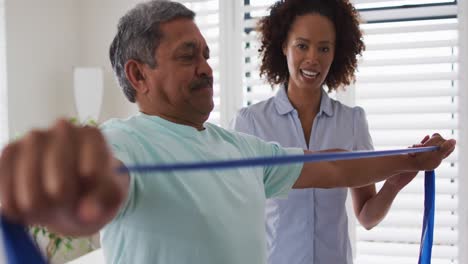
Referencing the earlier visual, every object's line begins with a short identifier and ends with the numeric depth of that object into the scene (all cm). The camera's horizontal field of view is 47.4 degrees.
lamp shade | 326
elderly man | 95
